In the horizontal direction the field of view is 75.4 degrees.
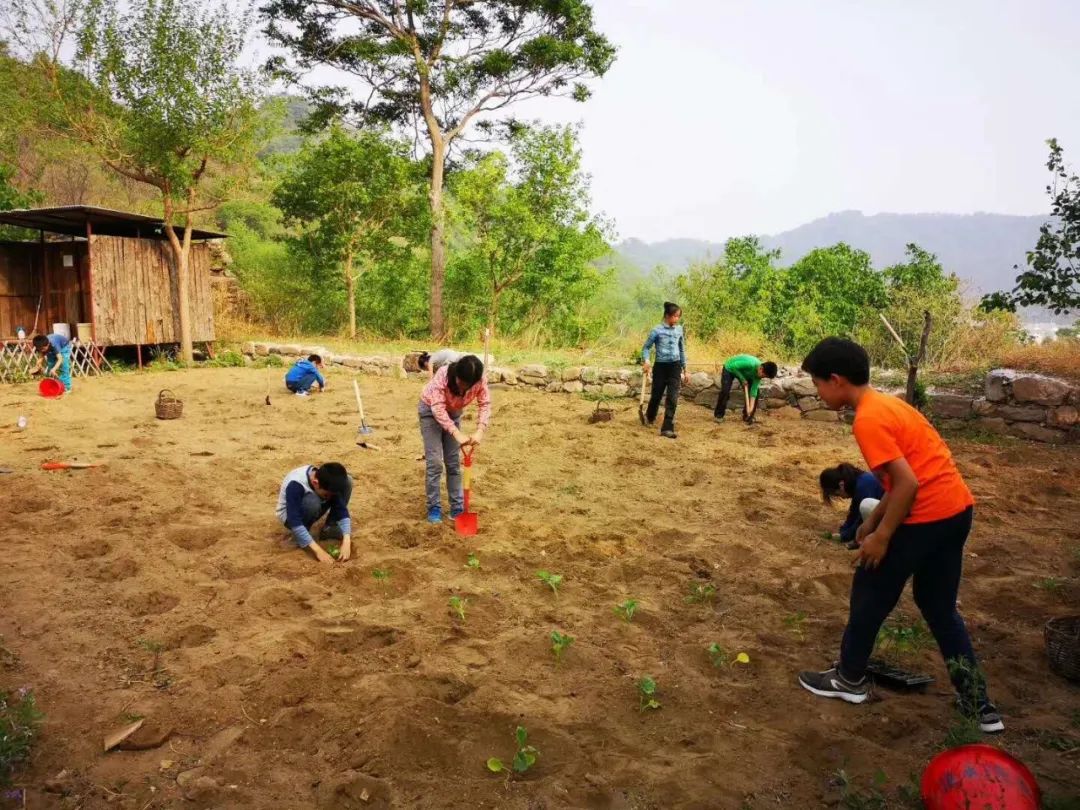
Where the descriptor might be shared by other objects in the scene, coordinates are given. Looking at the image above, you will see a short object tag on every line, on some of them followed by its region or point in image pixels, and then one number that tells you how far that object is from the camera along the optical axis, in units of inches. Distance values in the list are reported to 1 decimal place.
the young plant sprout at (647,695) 123.7
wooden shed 510.3
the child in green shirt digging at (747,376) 380.5
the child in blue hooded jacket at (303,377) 441.1
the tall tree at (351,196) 612.7
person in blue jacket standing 345.1
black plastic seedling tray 127.6
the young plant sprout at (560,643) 140.5
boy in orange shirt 107.3
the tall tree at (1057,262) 279.3
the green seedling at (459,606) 156.4
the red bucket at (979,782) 86.4
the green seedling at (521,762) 105.3
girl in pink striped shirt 195.9
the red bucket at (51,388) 405.4
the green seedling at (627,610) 158.1
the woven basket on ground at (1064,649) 129.3
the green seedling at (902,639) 144.2
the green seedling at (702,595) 169.0
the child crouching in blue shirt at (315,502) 177.3
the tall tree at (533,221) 602.2
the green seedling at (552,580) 171.3
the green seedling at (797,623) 154.2
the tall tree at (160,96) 483.8
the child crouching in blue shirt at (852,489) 190.1
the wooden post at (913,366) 320.7
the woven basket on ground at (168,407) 356.2
